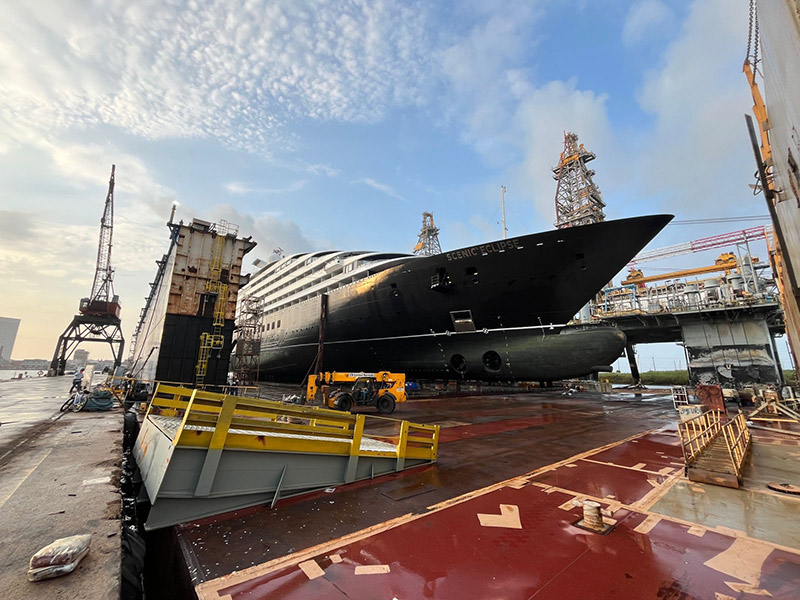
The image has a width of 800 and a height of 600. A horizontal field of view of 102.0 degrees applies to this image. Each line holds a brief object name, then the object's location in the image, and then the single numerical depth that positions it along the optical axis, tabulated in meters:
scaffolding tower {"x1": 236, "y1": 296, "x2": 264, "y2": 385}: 23.58
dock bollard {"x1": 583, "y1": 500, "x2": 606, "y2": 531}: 3.50
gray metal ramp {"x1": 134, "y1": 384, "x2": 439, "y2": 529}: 3.46
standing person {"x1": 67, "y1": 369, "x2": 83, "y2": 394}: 11.77
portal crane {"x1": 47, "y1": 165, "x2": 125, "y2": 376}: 40.97
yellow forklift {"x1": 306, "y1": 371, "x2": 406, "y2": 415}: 12.21
